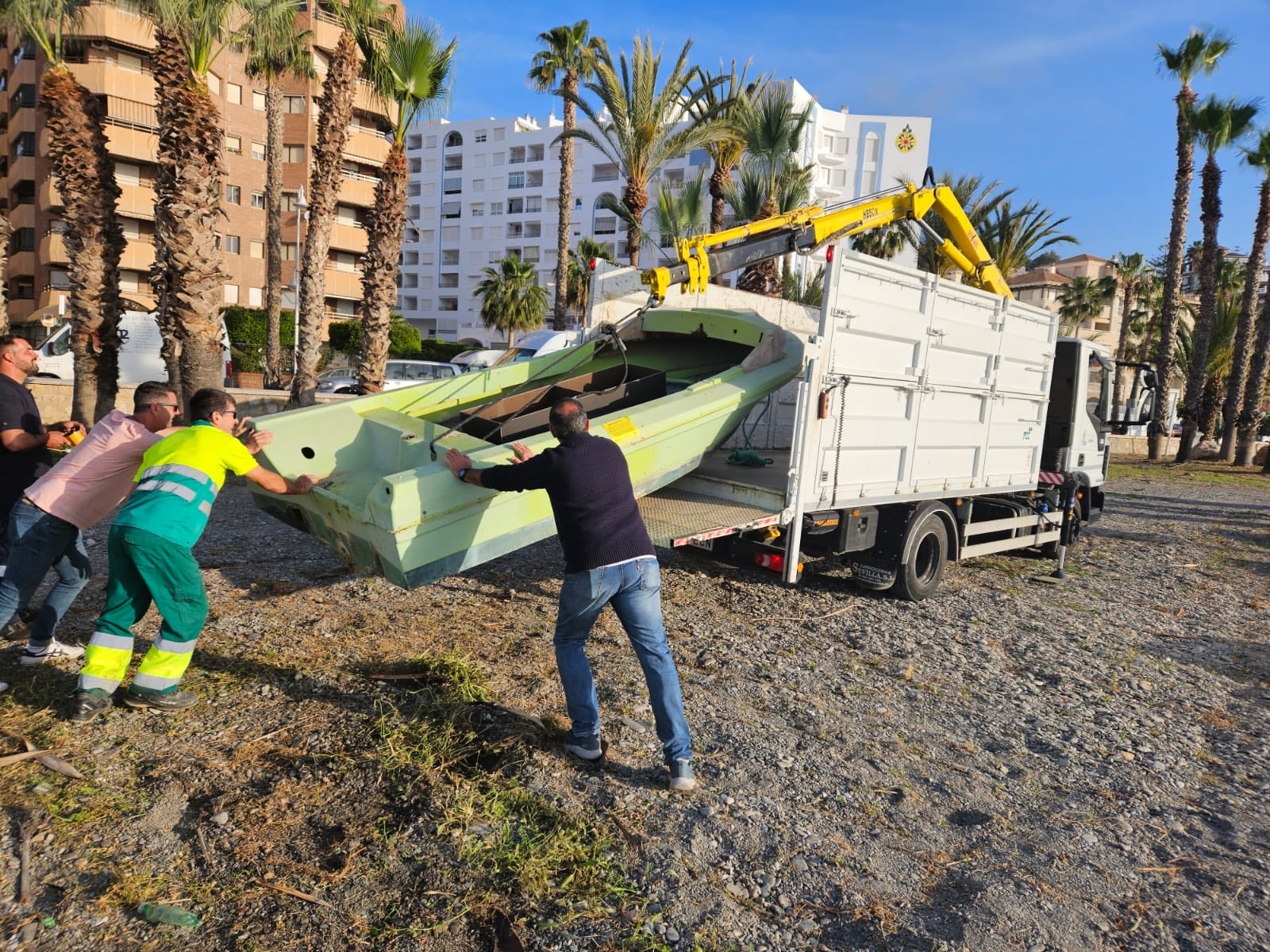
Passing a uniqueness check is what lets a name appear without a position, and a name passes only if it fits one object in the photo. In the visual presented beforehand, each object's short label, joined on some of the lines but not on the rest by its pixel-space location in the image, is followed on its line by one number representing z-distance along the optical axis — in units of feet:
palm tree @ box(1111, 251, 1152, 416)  136.87
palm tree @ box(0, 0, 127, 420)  37.11
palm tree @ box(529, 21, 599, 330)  76.84
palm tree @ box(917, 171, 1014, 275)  70.03
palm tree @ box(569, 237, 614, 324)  125.39
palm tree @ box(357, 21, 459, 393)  44.06
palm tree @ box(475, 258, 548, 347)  138.10
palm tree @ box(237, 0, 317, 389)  43.68
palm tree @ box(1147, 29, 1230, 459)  68.33
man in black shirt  13.96
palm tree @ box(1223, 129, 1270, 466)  70.74
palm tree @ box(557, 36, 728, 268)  55.83
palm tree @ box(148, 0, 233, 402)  34.86
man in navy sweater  11.24
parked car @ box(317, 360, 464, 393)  66.59
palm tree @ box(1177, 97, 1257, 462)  68.23
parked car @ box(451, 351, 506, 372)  78.11
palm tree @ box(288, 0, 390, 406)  44.26
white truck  17.26
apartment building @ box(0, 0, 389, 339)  108.37
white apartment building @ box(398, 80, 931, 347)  196.85
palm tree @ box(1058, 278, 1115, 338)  141.90
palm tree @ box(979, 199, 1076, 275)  70.33
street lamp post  67.18
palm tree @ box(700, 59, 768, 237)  60.49
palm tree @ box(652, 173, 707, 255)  73.61
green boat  13.19
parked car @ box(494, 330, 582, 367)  66.23
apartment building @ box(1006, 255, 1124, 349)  180.33
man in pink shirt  13.16
